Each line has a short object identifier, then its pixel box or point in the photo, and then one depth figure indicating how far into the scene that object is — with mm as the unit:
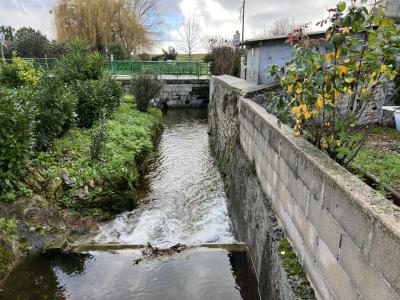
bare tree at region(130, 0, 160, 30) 36572
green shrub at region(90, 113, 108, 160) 7934
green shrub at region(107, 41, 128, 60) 29922
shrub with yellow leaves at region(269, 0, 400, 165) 3131
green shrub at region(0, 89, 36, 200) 5645
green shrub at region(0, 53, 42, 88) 14664
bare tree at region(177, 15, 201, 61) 51500
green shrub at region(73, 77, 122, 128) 10555
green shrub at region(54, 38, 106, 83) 13057
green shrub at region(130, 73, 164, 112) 15617
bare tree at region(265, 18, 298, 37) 46219
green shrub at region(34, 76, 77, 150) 7588
